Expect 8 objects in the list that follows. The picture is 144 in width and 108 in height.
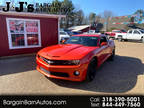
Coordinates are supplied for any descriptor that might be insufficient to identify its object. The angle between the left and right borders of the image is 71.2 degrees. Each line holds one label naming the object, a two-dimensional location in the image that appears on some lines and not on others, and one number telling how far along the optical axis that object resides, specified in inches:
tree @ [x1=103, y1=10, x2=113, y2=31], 1819.9
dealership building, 233.5
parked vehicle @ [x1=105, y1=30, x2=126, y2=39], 781.9
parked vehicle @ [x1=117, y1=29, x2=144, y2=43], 544.4
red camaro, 112.1
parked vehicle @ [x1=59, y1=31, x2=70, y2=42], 498.3
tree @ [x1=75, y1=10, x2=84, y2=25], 2004.7
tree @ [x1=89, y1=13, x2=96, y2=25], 2218.3
